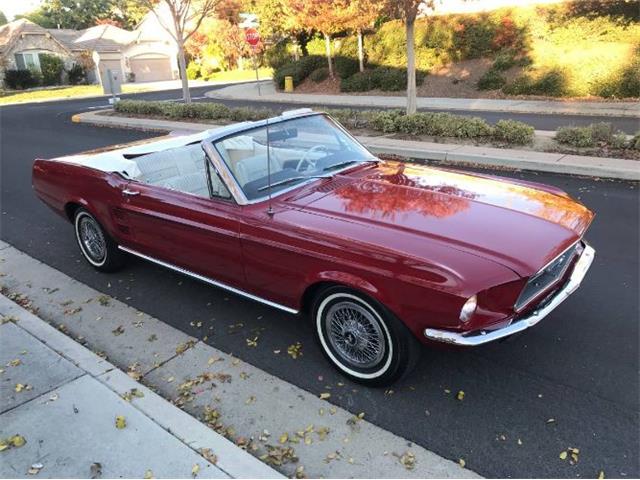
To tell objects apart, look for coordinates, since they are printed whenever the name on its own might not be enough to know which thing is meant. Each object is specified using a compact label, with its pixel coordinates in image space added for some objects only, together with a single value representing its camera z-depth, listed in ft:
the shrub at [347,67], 88.02
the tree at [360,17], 72.80
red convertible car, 9.00
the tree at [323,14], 75.97
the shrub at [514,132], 31.55
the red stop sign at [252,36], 80.07
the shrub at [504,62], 70.79
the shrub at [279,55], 105.40
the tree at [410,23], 37.09
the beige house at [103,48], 144.05
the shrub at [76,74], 149.79
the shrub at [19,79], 134.82
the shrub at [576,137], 29.27
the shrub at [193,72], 149.48
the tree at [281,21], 84.53
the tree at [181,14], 56.59
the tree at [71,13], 239.50
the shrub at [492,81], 68.74
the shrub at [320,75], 91.25
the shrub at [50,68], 144.56
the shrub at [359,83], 81.97
